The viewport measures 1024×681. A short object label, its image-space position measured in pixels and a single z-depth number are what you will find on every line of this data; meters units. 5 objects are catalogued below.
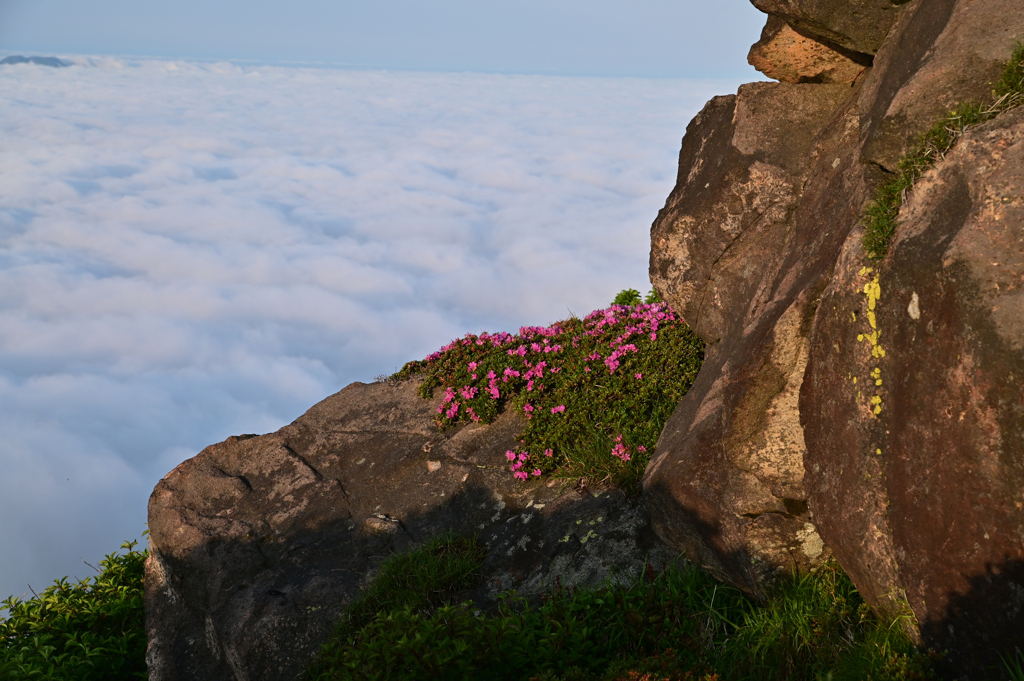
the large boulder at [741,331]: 5.79
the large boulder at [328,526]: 7.53
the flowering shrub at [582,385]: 8.17
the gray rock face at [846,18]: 6.66
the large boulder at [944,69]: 5.11
